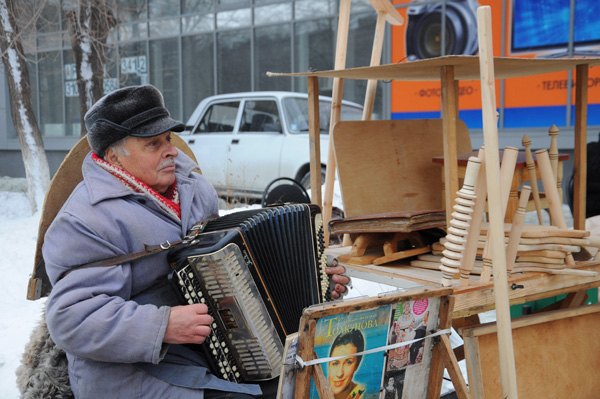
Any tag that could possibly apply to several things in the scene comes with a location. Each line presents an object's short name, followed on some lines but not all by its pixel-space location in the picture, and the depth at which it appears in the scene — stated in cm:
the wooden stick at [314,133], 299
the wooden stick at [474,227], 208
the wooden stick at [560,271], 231
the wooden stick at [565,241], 233
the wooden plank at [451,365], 190
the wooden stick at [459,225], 204
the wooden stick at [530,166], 248
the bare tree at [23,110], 809
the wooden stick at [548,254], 241
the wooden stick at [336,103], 310
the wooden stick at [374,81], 325
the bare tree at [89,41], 816
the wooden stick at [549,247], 238
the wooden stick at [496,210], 183
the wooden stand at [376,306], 160
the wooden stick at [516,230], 223
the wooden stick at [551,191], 240
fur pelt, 206
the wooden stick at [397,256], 266
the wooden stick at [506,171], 209
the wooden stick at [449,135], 240
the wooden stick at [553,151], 259
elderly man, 189
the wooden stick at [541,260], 243
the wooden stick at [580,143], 295
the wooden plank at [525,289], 216
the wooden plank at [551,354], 234
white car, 816
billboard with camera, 899
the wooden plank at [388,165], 304
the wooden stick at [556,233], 233
